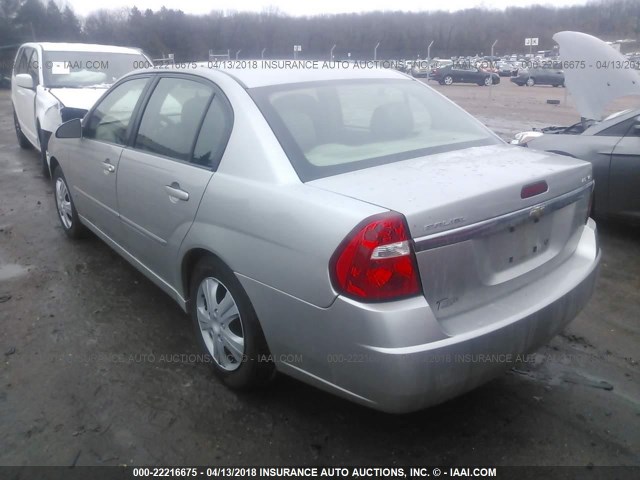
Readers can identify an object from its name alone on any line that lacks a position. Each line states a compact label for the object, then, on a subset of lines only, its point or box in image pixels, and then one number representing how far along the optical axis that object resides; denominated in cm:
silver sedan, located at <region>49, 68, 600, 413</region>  204
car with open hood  489
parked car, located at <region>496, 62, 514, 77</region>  5103
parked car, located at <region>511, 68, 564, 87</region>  3594
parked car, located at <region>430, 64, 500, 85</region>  3766
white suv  729
